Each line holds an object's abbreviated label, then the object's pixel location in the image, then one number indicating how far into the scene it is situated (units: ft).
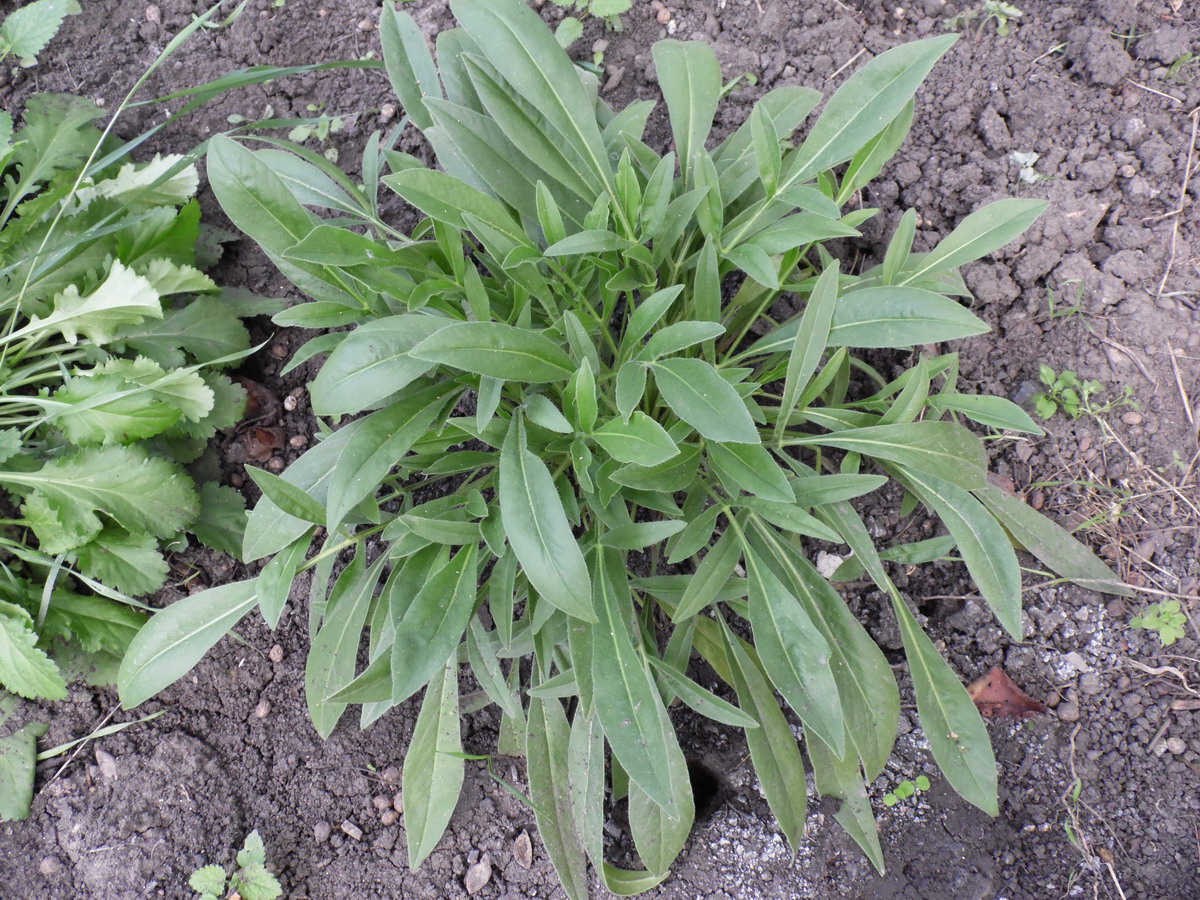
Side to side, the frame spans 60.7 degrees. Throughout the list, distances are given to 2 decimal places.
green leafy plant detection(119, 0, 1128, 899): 1.76
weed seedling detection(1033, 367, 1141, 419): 2.23
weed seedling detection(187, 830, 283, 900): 2.19
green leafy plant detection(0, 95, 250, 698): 2.21
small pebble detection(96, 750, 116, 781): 2.29
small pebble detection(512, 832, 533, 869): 2.21
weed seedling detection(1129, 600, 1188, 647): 2.10
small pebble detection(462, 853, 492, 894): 2.19
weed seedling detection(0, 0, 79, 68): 2.45
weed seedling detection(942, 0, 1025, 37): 2.43
